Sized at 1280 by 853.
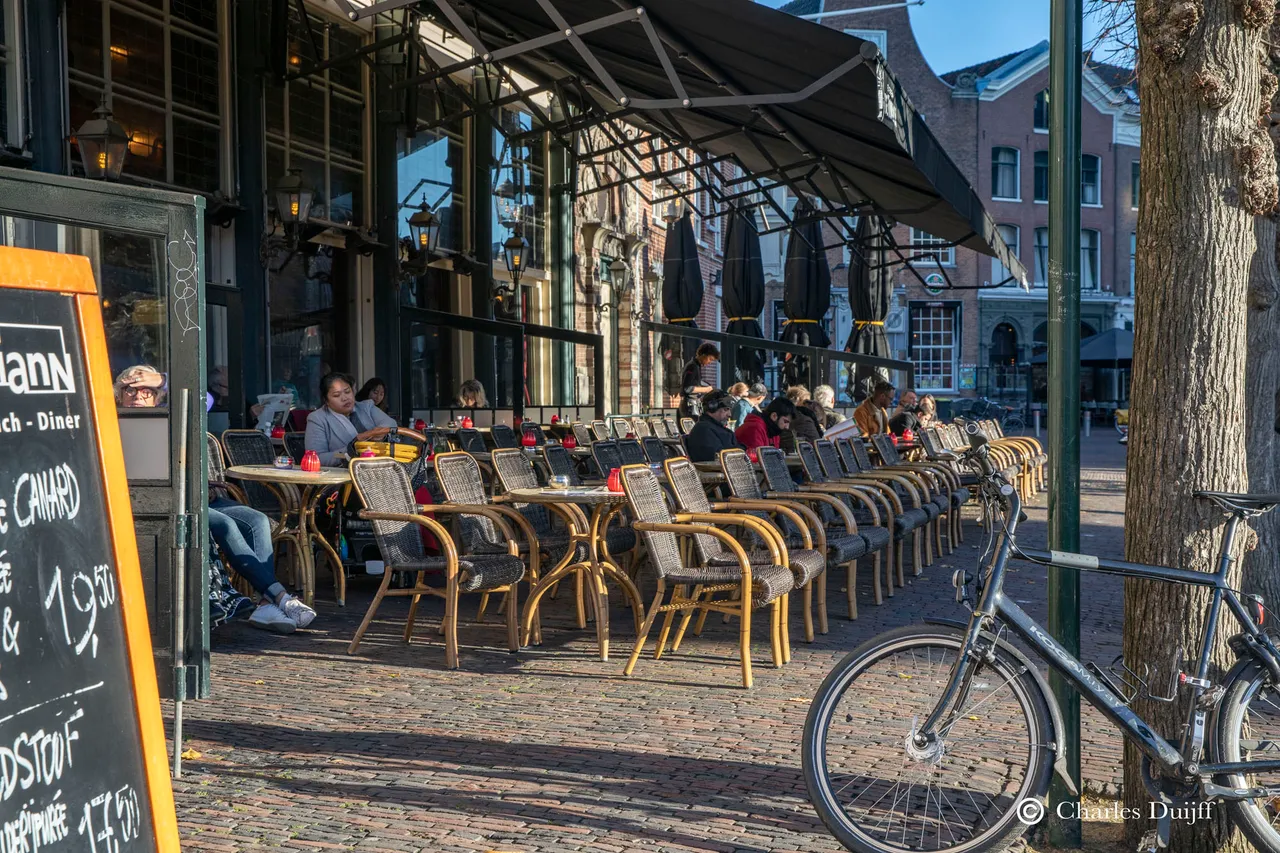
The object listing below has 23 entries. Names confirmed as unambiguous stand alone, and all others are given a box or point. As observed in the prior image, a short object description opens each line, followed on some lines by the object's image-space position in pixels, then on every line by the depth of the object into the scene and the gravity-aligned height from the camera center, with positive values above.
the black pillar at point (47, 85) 10.27 +2.32
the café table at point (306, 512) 7.47 -0.78
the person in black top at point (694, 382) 14.92 +0.01
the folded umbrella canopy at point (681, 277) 17.12 +1.35
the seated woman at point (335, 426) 8.59 -0.26
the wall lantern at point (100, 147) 10.18 +1.81
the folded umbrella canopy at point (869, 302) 17.36 +1.06
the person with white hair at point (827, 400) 14.67 -0.19
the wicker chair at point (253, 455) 8.64 -0.45
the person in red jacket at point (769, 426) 10.02 -0.35
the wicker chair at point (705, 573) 5.98 -0.87
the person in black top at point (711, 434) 9.29 -0.35
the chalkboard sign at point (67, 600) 2.27 -0.38
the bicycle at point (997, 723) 3.41 -0.89
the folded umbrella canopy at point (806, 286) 16.17 +1.19
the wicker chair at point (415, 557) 6.30 -0.84
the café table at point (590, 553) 6.52 -0.85
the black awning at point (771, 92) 8.36 +2.18
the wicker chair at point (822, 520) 7.18 -0.81
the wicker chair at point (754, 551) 6.52 -0.78
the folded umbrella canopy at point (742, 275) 16.12 +1.31
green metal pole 3.83 +0.16
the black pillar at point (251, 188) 13.37 +1.96
